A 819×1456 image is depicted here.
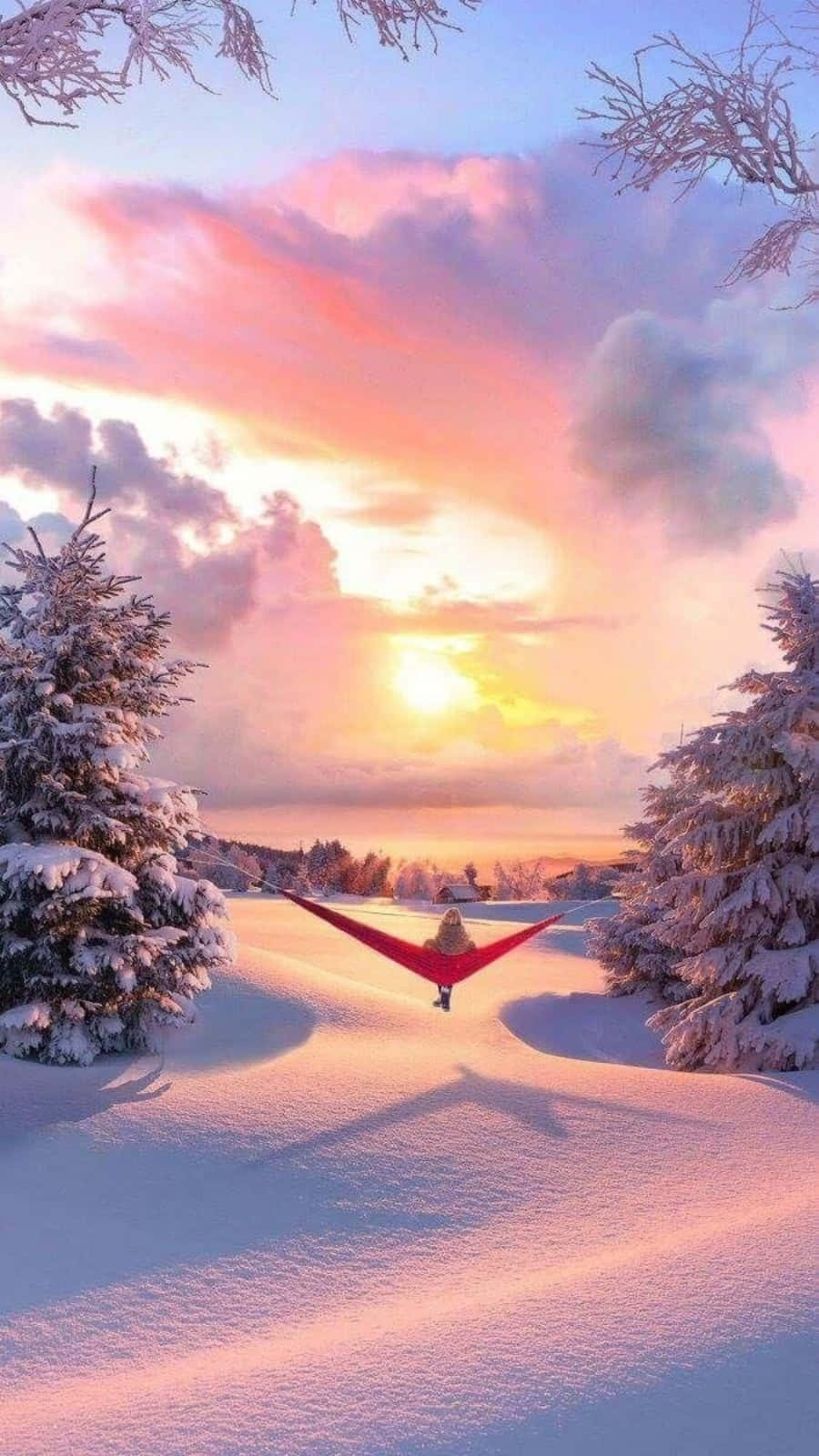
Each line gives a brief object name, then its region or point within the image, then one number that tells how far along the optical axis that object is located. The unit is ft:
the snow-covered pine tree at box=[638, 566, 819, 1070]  38.48
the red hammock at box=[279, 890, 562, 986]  36.29
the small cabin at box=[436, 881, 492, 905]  138.31
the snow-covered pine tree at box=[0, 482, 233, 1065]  32.30
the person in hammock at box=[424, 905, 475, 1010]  57.77
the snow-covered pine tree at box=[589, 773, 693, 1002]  53.62
